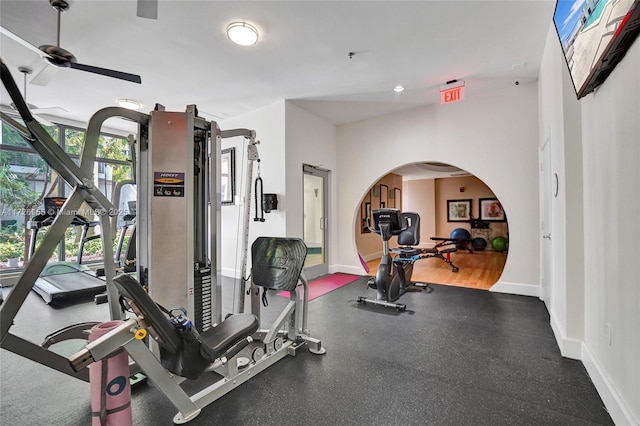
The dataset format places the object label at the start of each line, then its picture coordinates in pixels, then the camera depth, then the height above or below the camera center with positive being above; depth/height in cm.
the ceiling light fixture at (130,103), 465 +188
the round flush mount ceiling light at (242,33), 273 +180
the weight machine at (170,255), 150 -29
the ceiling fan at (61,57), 232 +134
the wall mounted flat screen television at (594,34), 130 +93
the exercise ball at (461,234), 874 -63
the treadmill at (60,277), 391 -98
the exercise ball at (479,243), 864 -91
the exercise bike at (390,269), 369 -76
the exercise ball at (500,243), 829 -88
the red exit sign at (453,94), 405 +172
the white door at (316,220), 533 -10
